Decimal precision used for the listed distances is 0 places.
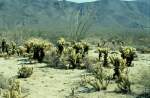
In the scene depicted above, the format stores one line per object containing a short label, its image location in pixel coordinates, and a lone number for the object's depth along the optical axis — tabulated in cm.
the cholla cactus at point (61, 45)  2470
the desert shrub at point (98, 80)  1516
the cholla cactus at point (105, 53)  2102
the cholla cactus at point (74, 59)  2094
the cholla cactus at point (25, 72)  1836
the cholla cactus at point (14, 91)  1208
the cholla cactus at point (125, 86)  1455
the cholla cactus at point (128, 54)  2000
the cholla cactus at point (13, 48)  2914
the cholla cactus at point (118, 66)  1665
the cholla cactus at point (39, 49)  2390
